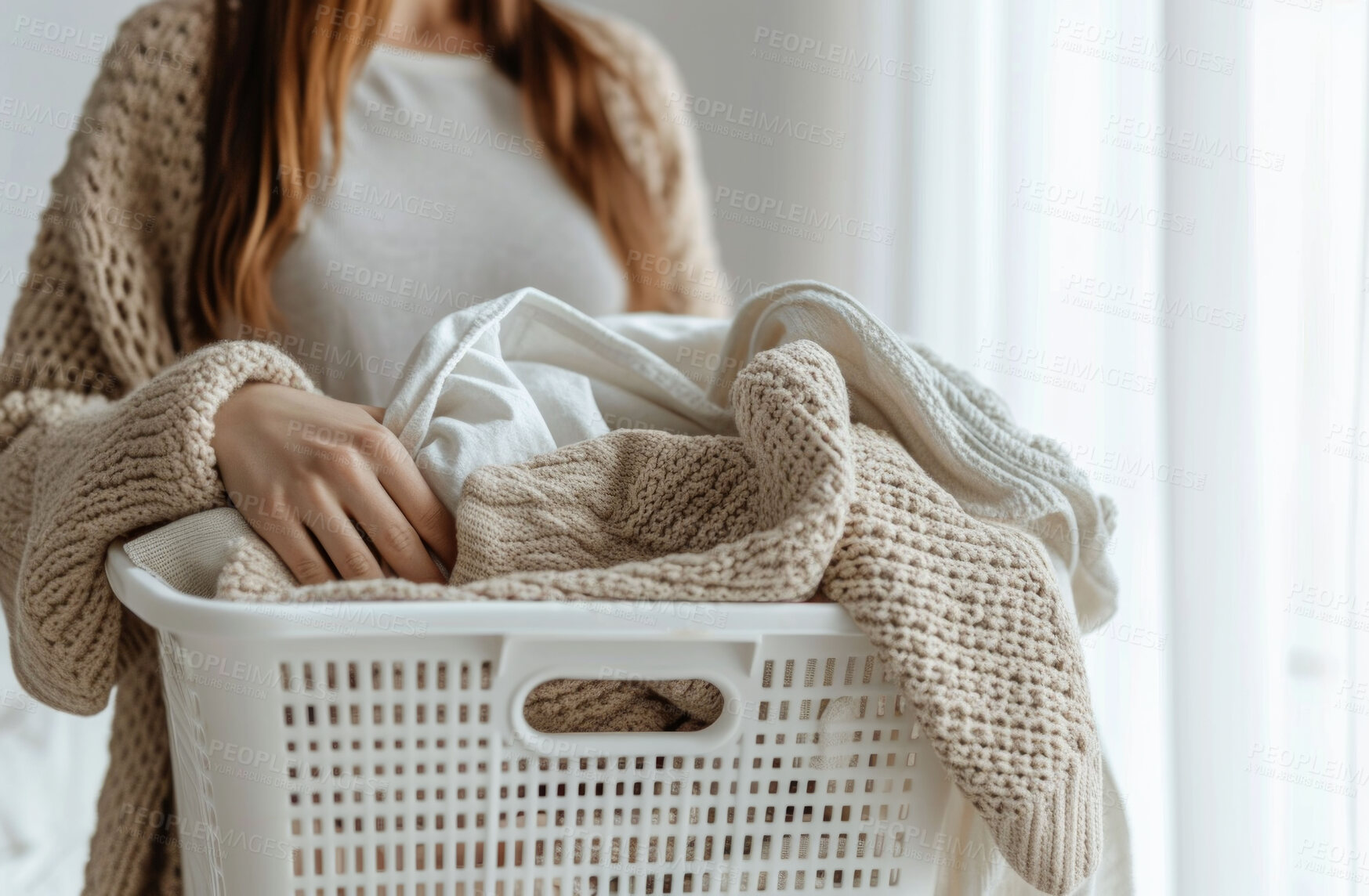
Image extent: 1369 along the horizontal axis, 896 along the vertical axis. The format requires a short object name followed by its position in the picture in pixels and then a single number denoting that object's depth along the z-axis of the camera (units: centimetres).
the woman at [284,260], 50
